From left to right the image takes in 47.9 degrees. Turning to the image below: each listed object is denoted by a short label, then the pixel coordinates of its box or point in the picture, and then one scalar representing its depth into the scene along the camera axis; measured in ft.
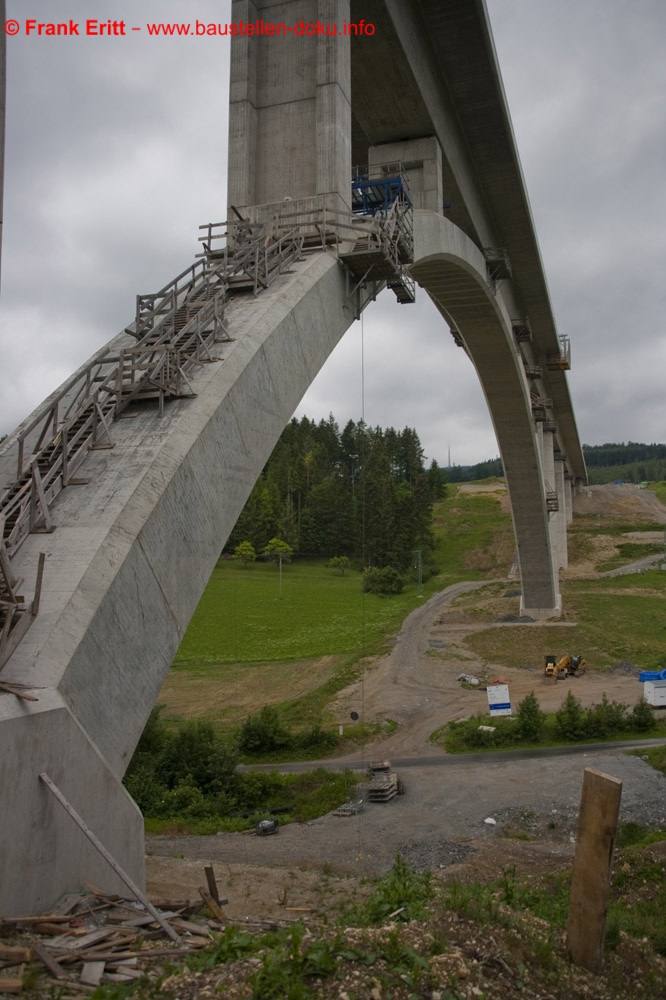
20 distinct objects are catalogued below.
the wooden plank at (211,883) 21.62
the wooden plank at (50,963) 15.43
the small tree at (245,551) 231.71
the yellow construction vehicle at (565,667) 104.63
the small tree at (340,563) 248.69
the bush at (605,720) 77.65
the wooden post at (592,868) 16.43
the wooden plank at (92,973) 15.34
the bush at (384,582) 204.85
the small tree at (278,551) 230.89
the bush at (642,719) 78.89
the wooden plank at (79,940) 16.80
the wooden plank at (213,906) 21.20
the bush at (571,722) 77.41
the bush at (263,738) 79.71
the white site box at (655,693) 86.58
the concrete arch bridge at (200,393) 20.70
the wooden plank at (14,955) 15.74
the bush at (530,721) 77.46
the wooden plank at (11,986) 14.61
